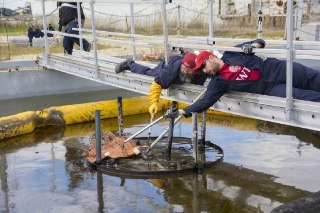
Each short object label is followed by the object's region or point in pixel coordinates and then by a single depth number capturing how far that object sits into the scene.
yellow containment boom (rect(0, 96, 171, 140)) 8.69
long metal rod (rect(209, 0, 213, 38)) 7.57
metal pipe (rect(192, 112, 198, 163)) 6.60
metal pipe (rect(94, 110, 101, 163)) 6.70
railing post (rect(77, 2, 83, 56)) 9.42
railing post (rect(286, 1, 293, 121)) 4.73
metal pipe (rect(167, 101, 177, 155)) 6.86
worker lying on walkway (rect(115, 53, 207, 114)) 6.16
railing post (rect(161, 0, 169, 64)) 6.23
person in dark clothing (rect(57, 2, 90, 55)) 10.43
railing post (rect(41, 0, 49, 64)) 10.22
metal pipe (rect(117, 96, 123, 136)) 7.58
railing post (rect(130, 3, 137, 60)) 8.69
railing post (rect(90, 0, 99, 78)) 7.85
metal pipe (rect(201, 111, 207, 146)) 7.50
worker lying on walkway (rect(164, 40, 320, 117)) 5.31
